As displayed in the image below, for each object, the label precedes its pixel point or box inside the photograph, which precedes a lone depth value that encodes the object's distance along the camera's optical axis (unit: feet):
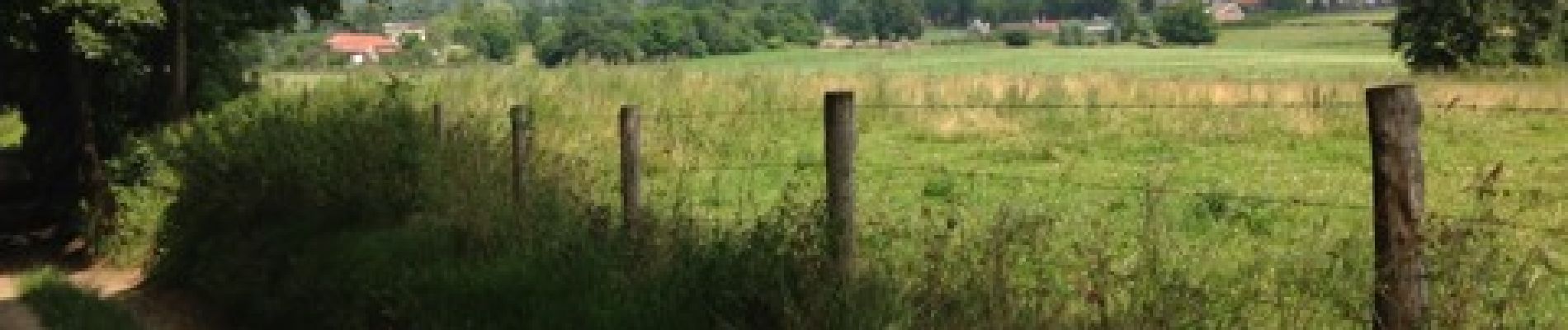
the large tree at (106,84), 60.18
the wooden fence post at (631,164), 25.20
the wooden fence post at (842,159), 18.56
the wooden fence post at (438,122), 37.38
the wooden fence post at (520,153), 29.81
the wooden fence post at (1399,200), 12.67
